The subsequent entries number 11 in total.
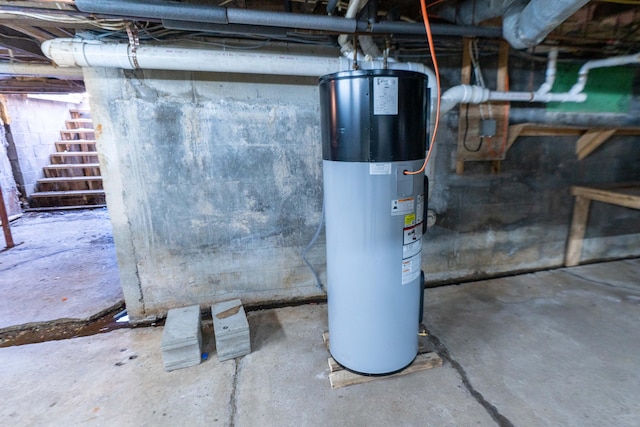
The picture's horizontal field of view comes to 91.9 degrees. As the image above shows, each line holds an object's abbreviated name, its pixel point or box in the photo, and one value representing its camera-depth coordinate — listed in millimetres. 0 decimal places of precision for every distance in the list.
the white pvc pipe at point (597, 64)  2355
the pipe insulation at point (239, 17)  1448
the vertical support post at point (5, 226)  3697
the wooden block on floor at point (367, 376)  1625
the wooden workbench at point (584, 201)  2414
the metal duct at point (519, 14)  1551
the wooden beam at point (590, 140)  2647
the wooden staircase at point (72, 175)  5891
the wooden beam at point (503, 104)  2373
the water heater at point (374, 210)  1332
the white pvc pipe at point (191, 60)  1725
